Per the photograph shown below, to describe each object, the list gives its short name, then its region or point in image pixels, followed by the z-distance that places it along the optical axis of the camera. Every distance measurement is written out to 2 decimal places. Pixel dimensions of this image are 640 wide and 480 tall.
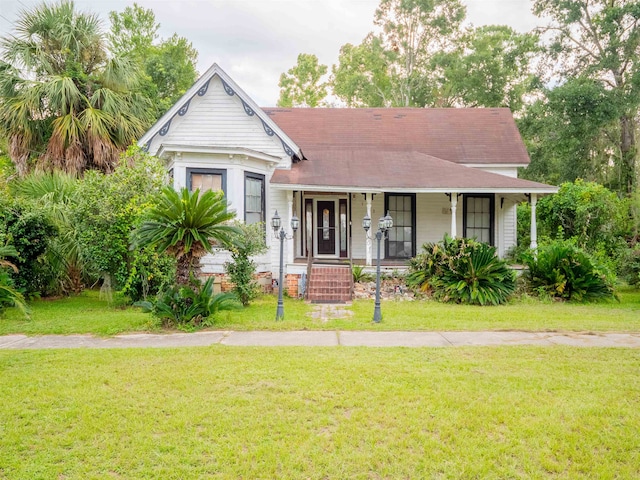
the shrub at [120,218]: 9.44
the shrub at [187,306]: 7.89
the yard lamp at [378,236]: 8.36
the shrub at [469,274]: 10.90
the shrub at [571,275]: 11.25
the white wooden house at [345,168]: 12.47
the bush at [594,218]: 14.77
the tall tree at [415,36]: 30.47
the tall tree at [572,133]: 19.06
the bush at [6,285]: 8.88
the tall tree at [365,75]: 31.33
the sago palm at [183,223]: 7.25
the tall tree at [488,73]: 26.95
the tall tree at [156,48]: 26.11
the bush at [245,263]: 9.93
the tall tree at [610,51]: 19.19
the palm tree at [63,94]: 13.19
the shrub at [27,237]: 10.20
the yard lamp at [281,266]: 8.67
